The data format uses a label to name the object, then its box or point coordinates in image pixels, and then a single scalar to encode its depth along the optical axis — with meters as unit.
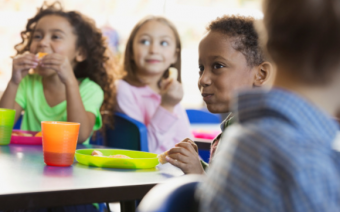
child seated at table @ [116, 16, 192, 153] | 2.07
